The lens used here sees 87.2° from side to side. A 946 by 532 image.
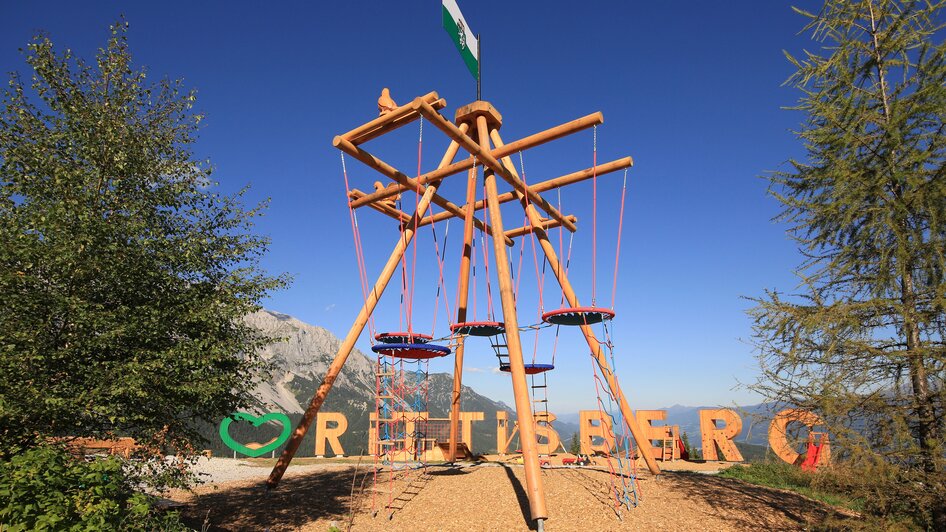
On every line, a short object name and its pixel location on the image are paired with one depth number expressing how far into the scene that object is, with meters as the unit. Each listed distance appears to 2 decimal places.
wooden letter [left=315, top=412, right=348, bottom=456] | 22.02
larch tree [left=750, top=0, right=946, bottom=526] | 6.26
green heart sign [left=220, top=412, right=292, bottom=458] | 19.56
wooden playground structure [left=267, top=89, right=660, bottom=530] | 9.33
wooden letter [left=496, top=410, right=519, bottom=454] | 19.95
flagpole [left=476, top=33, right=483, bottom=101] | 12.59
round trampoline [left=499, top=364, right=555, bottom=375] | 14.01
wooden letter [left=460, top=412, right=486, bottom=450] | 21.17
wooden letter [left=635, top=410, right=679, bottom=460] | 19.41
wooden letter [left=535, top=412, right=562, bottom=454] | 19.07
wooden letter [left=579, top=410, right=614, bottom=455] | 20.25
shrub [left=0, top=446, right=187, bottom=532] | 5.04
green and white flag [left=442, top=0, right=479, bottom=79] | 11.70
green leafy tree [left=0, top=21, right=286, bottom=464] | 6.48
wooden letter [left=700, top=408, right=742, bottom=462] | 18.91
